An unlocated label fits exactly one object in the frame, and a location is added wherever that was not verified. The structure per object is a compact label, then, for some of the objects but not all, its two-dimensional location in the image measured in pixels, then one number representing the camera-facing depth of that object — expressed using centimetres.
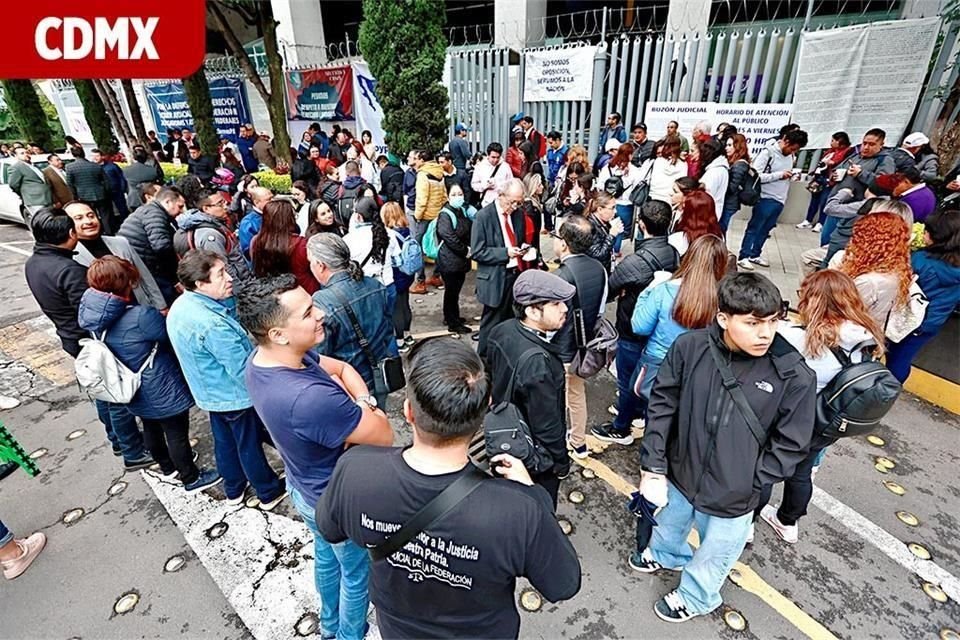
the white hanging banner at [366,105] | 1221
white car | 934
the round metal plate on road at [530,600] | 241
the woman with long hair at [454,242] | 470
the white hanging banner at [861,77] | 623
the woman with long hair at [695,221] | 332
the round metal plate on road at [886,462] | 328
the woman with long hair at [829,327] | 212
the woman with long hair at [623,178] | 625
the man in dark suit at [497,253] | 404
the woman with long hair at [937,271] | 315
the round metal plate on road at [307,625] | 233
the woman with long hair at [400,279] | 453
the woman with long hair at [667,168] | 552
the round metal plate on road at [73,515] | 303
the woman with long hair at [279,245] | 348
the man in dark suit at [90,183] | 746
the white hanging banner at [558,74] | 834
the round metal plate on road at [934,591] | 241
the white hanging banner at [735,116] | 714
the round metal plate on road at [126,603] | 247
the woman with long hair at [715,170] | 539
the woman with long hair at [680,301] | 258
